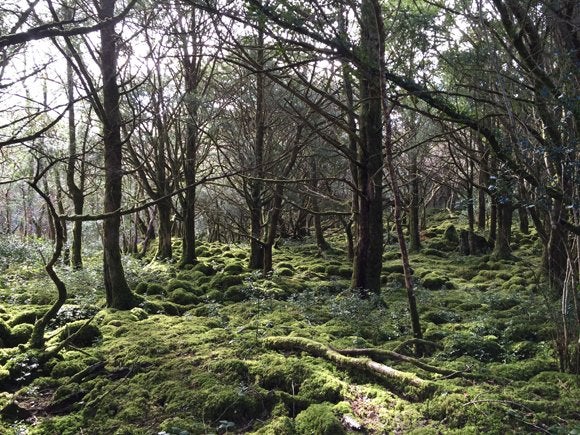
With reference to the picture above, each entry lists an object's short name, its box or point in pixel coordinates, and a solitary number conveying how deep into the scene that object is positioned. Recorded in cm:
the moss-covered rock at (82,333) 604
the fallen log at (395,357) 458
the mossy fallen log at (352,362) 438
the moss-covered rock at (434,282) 1100
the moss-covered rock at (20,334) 598
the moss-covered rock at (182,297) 875
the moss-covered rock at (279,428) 388
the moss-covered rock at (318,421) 375
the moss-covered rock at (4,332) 590
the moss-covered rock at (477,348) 526
